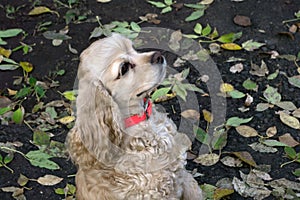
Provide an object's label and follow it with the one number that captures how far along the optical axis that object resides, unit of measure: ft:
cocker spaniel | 9.50
